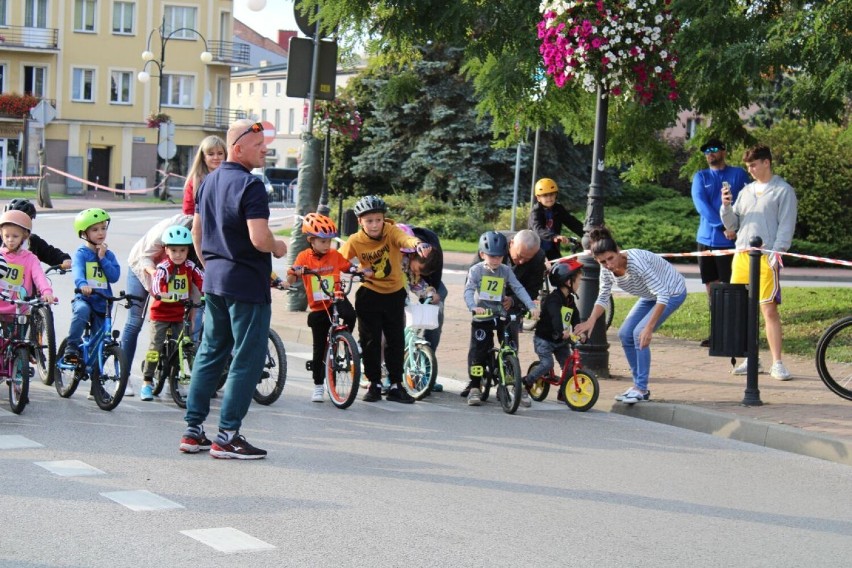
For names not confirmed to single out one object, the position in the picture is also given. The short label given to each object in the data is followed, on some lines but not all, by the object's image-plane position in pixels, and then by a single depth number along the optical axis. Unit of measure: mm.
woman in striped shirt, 10234
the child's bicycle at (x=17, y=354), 9125
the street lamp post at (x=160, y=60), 52388
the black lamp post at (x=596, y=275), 11828
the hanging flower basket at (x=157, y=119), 60225
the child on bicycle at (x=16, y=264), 9711
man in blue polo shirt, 7734
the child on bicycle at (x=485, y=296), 10383
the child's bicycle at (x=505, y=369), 10055
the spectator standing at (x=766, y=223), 11727
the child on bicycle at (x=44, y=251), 10461
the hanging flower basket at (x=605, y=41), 11734
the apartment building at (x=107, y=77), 66500
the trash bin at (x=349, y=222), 16469
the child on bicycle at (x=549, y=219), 14961
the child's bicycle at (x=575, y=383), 10336
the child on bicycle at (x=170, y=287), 9758
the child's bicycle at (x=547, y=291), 15123
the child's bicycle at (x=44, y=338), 9633
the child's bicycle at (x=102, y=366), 9453
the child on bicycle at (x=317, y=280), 10160
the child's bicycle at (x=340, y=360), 9992
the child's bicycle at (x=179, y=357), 9844
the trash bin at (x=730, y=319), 10352
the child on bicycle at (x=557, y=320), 10570
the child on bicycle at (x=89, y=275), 9828
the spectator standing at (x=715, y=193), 13086
